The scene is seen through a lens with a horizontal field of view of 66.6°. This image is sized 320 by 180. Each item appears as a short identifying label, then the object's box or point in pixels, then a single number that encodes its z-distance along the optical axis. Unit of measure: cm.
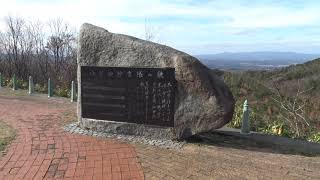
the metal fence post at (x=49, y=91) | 781
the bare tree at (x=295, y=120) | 628
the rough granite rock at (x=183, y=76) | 421
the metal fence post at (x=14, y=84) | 900
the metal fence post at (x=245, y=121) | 505
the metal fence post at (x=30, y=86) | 825
